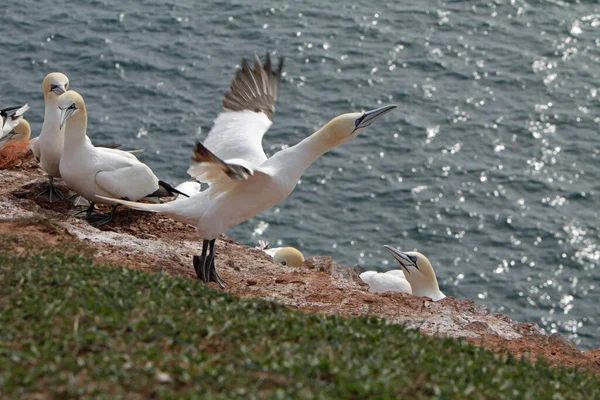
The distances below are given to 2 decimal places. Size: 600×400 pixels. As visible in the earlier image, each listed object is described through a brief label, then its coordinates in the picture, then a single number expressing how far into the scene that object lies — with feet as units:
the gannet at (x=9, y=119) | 41.44
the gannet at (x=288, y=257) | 41.78
